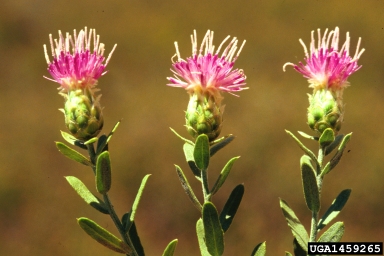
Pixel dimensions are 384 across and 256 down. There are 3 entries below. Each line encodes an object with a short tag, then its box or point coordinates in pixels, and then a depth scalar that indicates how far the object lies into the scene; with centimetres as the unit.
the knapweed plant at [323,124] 33
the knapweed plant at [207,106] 33
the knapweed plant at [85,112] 32
